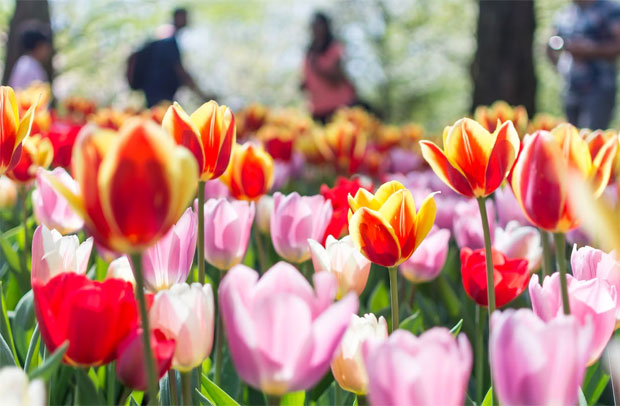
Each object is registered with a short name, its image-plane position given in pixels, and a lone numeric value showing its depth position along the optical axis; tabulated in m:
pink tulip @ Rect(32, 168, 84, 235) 1.50
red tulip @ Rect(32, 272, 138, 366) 0.74
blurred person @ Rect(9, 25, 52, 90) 6.24
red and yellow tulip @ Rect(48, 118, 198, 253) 0.58
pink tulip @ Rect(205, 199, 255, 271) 1.28
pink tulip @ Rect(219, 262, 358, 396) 0.61
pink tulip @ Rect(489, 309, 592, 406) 0.57
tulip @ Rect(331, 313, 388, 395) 0.85
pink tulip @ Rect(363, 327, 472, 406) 0.55
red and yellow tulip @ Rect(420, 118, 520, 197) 1.06
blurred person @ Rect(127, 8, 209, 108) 7.16
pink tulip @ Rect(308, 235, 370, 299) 1.09
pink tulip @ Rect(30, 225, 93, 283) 0.96
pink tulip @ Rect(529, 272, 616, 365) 0.85
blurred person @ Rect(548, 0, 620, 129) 5.74
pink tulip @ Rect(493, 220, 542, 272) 1.42
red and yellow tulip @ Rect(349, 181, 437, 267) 0.96
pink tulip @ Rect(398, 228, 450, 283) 1.40
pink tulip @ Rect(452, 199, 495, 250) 1.65
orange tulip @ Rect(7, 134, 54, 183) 1.74
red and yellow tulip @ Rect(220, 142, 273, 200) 1.57
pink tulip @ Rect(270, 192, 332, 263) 1.34
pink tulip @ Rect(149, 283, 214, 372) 0.78
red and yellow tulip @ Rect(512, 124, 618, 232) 0.90
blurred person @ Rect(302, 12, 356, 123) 7.29
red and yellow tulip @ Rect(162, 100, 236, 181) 1.12
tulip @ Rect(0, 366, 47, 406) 0.52
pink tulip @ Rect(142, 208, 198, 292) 1.02
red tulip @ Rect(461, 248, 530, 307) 1.14
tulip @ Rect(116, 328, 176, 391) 0.74
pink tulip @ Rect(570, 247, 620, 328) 0.96
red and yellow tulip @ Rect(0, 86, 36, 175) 1.05
